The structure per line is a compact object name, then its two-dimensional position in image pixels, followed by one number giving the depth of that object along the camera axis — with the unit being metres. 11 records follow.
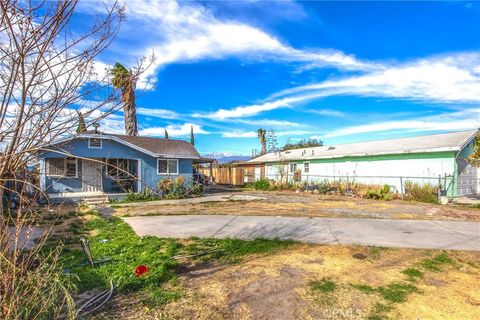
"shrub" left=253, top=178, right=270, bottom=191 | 24.08
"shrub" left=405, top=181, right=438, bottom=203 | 14.88
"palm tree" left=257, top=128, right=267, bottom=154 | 51.18
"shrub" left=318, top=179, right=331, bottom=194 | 19.97
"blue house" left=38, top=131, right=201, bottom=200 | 16.06
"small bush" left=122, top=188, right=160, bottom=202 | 16.33
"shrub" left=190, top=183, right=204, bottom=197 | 18.65
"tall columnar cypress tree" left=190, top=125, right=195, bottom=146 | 32.72
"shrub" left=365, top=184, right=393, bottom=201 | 16.16
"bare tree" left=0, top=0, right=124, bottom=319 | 2.16
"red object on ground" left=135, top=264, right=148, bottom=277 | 4.64
